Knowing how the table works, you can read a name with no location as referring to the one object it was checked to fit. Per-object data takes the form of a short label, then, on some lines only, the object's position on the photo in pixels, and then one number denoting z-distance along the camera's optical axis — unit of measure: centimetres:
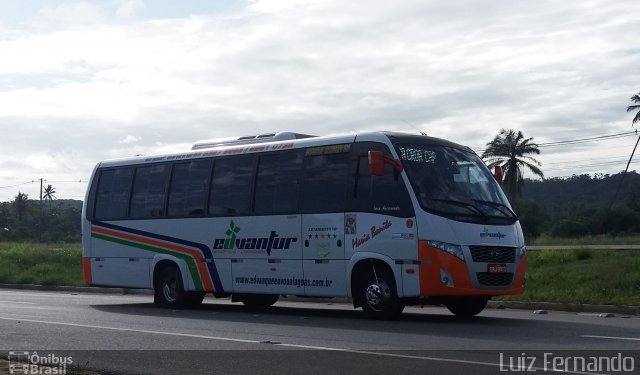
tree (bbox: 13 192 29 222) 10862
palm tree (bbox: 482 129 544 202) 6962
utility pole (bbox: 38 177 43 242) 8077
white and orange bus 1521
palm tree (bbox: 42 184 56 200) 10840
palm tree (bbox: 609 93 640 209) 6411
